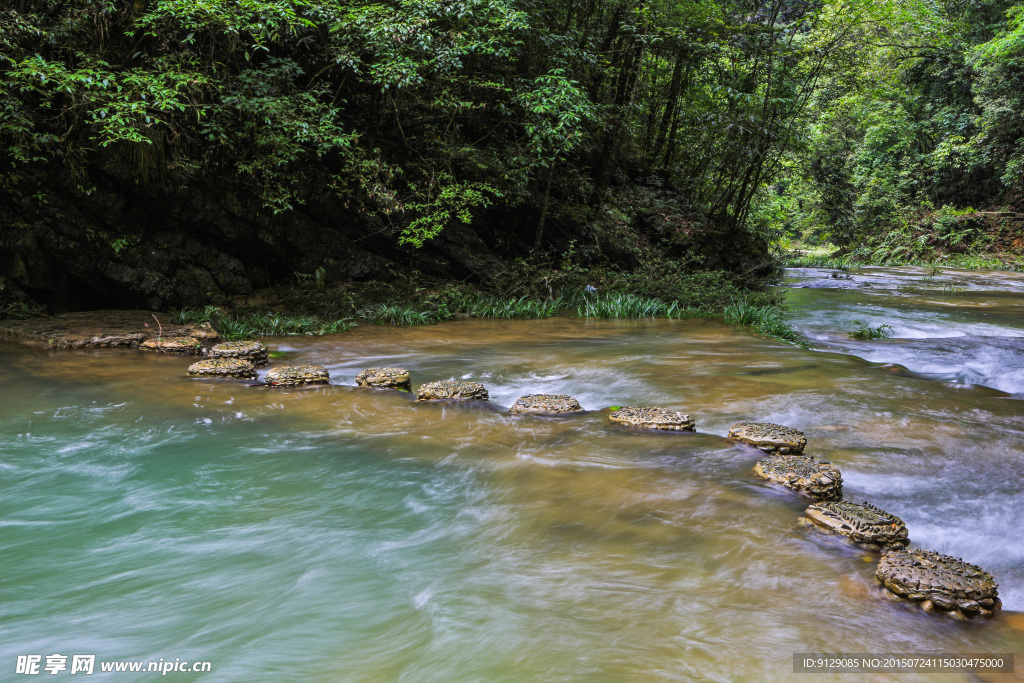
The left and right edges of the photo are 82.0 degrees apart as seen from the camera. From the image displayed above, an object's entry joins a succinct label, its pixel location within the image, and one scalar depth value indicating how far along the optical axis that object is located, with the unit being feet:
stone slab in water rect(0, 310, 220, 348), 24.89
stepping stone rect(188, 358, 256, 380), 20.24
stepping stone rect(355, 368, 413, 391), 19.17
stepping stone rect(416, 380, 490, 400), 17.71
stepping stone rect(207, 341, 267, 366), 21.65
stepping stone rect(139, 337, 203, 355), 24.11
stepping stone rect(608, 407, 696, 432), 14.76
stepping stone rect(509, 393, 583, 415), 16.56
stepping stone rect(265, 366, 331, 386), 19.47
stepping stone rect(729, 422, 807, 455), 13.15
